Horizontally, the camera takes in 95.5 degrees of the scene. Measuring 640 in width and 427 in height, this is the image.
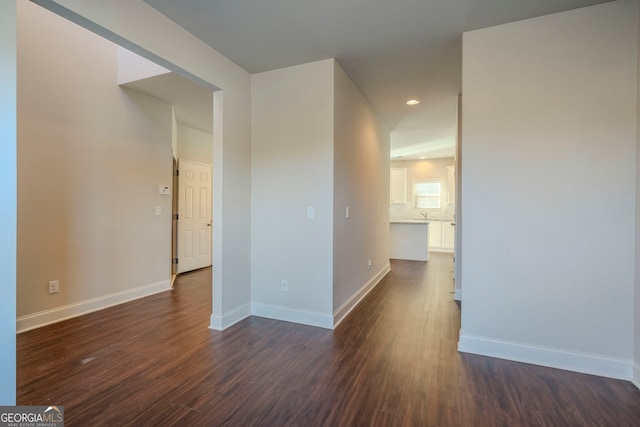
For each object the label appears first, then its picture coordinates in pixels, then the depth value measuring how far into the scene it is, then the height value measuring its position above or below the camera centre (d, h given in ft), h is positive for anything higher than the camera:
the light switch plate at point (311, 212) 10.09 -0.09
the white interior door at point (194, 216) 17.80 -0.44
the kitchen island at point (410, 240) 22.44 -2.38
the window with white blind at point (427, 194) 29.25 +1.63
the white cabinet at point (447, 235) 27.66 -2.41
